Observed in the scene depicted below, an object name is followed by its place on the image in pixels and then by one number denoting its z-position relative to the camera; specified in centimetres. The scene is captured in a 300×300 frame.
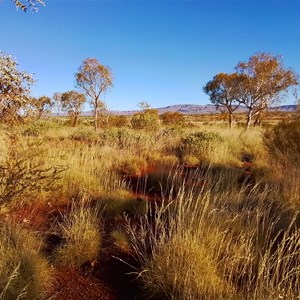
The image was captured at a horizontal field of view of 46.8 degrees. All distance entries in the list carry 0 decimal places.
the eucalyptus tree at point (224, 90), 3122
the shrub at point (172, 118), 3426
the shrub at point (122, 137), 1088
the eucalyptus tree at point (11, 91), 353
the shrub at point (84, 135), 1476
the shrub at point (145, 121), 1939
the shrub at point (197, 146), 994
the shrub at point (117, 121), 3041
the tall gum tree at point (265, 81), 2572
